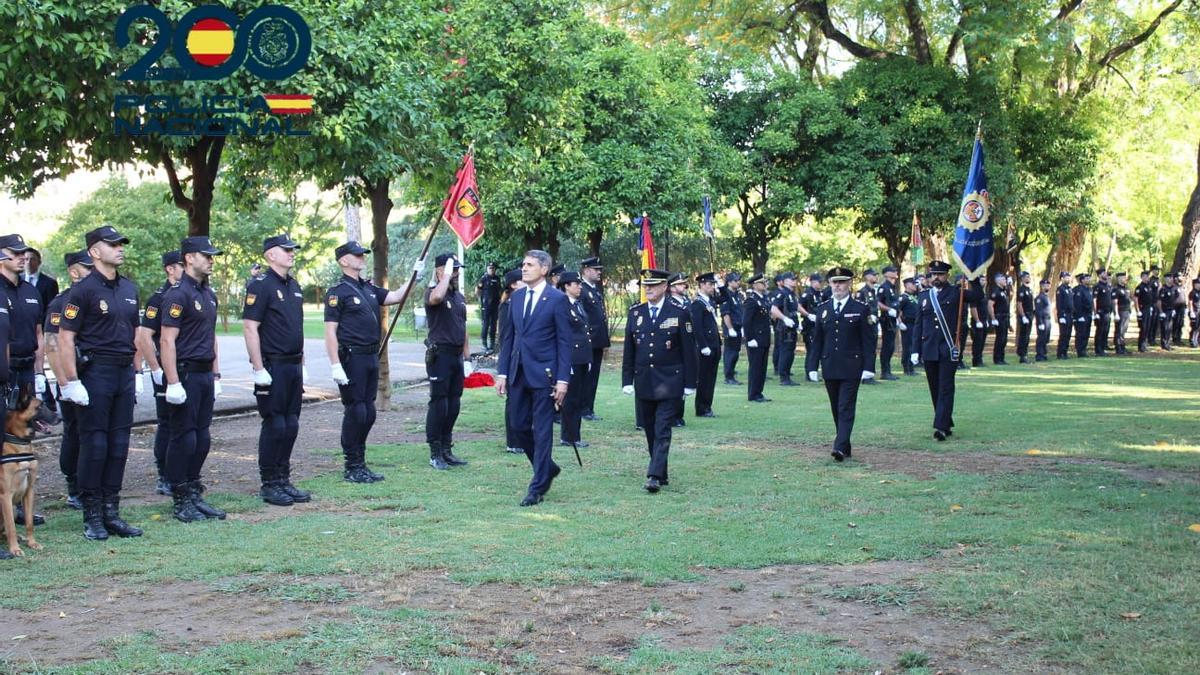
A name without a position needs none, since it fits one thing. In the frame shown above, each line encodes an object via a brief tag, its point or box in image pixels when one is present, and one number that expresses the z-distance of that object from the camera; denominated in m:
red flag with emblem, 14.82
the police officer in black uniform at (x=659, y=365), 10.09
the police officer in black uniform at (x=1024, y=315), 26.20
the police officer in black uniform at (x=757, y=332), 18.53
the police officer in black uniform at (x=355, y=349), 10.43
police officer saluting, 11.41
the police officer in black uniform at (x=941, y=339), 13.18
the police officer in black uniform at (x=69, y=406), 8.35
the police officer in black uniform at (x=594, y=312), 14.36
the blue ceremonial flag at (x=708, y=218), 26.91
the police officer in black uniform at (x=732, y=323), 20.12
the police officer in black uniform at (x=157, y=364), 10.00
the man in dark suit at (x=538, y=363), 9.46
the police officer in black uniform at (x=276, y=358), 9.48
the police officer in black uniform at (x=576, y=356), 12.37
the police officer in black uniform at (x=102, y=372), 8.08
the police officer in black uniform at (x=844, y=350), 11.69
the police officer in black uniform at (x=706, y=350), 15.98
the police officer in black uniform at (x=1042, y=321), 26.83
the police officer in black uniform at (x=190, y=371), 8.76
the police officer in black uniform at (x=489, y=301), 29.91
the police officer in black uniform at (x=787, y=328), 21.62
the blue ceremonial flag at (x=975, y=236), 14.69
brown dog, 7.50
